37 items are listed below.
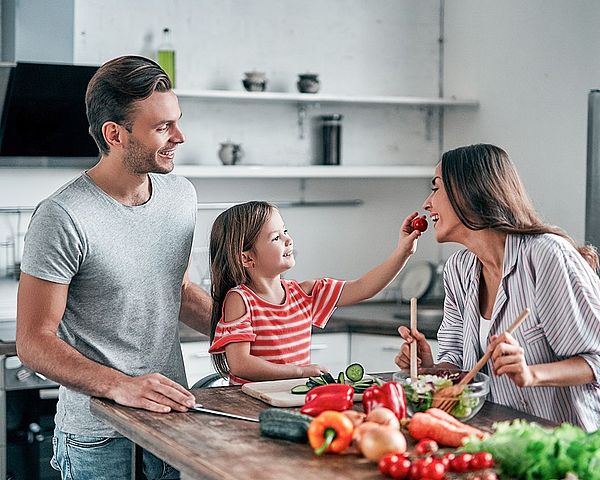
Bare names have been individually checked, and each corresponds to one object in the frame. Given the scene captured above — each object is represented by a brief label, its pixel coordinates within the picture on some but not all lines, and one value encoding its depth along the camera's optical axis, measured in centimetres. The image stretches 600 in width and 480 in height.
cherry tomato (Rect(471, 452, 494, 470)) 195
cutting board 251
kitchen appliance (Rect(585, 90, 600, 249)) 406
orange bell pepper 209
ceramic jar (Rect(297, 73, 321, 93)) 492
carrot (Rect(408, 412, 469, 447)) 213
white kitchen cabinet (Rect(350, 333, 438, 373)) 462
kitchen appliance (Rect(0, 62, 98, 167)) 413
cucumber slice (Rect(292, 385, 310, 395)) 258
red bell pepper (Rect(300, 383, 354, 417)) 234
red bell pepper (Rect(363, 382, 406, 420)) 227
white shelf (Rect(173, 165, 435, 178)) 469
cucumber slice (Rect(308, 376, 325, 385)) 260
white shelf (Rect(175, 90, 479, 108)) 466
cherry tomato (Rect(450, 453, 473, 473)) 194
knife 238
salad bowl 230
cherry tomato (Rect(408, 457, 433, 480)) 191
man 261
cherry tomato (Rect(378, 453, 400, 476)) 195
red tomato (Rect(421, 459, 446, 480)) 190
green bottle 466
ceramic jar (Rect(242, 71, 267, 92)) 480
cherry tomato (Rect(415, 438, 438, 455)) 207
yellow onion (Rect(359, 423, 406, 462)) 203
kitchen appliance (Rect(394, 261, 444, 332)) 509
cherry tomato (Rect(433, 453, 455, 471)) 195
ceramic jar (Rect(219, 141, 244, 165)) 482
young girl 282
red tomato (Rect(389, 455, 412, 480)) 193
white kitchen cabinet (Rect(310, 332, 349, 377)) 462
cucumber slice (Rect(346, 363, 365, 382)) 268
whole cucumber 218
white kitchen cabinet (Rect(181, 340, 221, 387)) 433
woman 254
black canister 512
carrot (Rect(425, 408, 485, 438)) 215
